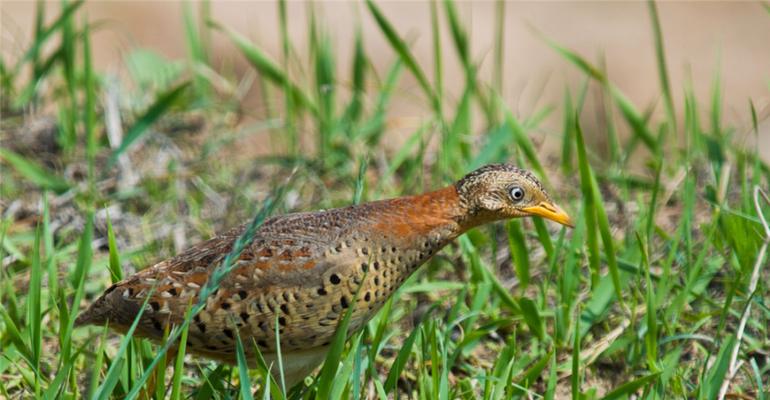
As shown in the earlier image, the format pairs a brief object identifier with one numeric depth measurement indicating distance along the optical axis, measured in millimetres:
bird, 7434
